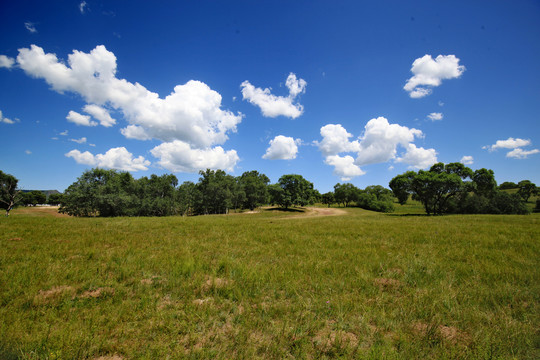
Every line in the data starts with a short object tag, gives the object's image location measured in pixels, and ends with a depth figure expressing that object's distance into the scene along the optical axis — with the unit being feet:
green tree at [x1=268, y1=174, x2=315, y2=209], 203.41
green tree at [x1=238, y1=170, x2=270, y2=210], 232.94
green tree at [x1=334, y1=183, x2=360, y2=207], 325.21
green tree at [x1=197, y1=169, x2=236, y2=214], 205.16
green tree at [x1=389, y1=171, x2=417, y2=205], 145.07
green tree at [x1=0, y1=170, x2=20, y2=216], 123.85
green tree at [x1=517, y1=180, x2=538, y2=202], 256.11
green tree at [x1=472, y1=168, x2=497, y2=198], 138.51
